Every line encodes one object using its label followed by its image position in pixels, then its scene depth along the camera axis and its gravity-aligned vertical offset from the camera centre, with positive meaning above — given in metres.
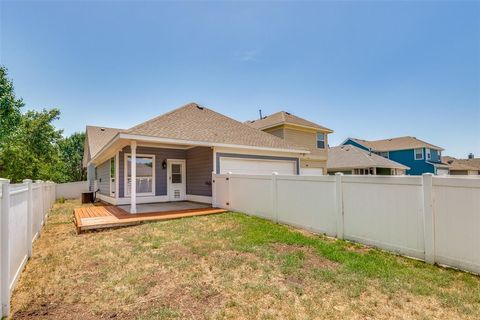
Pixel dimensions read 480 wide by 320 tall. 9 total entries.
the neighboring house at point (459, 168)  37.56 -0.51
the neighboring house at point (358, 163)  23.97 +0.24
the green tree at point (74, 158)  32.94 +1.60
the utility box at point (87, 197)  14.34 -1.60
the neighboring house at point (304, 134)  18.89 +2.55
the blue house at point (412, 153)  31.14 +1.59
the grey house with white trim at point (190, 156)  10.61 +0.56
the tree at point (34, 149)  18.84 +1.76
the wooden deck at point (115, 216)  7.07 -1.55
